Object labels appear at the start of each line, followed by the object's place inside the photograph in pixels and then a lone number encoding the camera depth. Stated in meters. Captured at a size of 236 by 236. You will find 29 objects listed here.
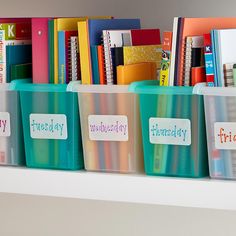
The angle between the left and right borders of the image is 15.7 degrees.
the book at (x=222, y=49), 1.54
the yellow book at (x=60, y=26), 1.70
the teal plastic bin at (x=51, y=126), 1.71
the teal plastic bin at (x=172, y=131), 1.60
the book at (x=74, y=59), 1.69
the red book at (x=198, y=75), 1.59
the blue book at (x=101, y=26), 1.67
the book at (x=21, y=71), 1.77
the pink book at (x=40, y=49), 1.71
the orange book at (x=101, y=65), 1.67
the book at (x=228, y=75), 1.55
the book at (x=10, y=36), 1.75
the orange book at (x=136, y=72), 1.66
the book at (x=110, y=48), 1.67
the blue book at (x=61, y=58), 1.69
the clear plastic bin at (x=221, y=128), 1.55
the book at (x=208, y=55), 1.55
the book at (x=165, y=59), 1.60
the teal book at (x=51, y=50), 1.70
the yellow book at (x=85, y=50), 1.67
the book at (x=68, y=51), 1.70
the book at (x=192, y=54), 1.59
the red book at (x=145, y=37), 1.75
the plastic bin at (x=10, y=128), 1.77
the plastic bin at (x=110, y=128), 1.66
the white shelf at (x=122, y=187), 1.56
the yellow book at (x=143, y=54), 1.69
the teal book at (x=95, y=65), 1.67
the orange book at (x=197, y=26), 1.59
